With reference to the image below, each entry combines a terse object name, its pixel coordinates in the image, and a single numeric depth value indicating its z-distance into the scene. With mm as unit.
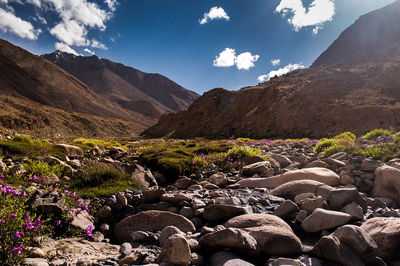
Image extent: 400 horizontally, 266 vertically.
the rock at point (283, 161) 9501
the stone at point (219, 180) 7156
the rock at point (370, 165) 6719
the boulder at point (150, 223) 4098
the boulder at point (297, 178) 6301
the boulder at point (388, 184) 5133
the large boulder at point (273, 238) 3125
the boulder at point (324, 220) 3742
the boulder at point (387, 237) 3002
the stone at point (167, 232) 3537
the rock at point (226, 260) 2738
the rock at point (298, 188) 5393
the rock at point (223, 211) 4227
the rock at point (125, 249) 3182
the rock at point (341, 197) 4504
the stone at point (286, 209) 4398
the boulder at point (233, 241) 2945
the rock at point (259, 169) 7656
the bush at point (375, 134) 15083
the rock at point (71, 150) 10445
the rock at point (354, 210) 4133
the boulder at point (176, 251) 2754
